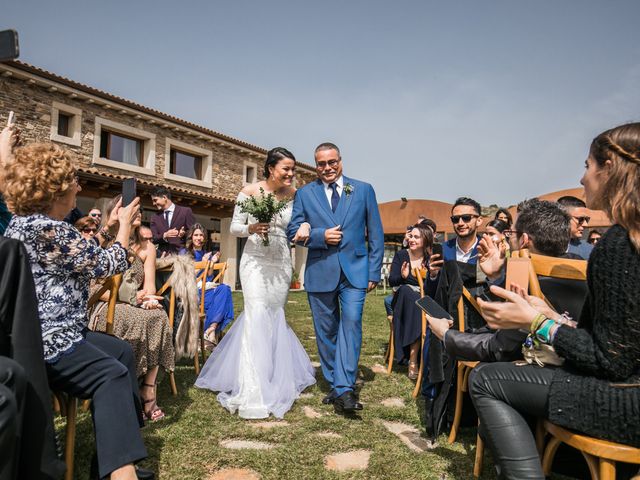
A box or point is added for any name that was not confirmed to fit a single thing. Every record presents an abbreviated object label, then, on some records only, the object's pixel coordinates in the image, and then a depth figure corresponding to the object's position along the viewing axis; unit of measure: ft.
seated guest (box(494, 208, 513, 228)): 18.67
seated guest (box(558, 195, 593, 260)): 16.29
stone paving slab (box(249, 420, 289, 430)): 10.47
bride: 12.23
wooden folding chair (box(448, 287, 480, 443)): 9.26
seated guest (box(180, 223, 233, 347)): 19.57
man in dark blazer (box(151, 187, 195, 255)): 20.61
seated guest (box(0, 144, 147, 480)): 6.51
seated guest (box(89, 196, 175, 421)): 11.03
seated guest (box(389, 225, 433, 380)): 15.65
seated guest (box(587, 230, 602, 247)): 26.96
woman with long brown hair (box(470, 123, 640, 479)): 4.85
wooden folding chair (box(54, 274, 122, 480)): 6.95
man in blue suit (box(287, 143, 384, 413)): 12.32
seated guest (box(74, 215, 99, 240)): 15.11
